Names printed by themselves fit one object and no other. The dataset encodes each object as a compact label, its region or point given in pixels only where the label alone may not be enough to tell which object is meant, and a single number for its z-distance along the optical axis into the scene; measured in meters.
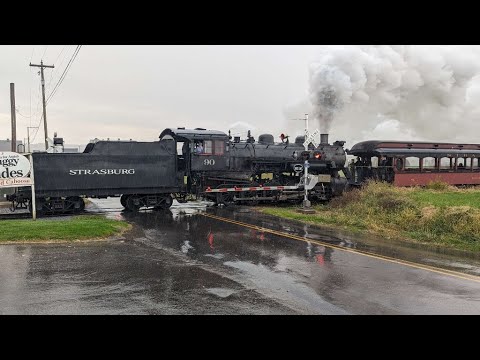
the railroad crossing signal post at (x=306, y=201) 18.31
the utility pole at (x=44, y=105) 33.28
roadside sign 13.97
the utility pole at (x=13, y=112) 32.12
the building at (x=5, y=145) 63.56
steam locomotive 16.83
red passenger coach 22.00
